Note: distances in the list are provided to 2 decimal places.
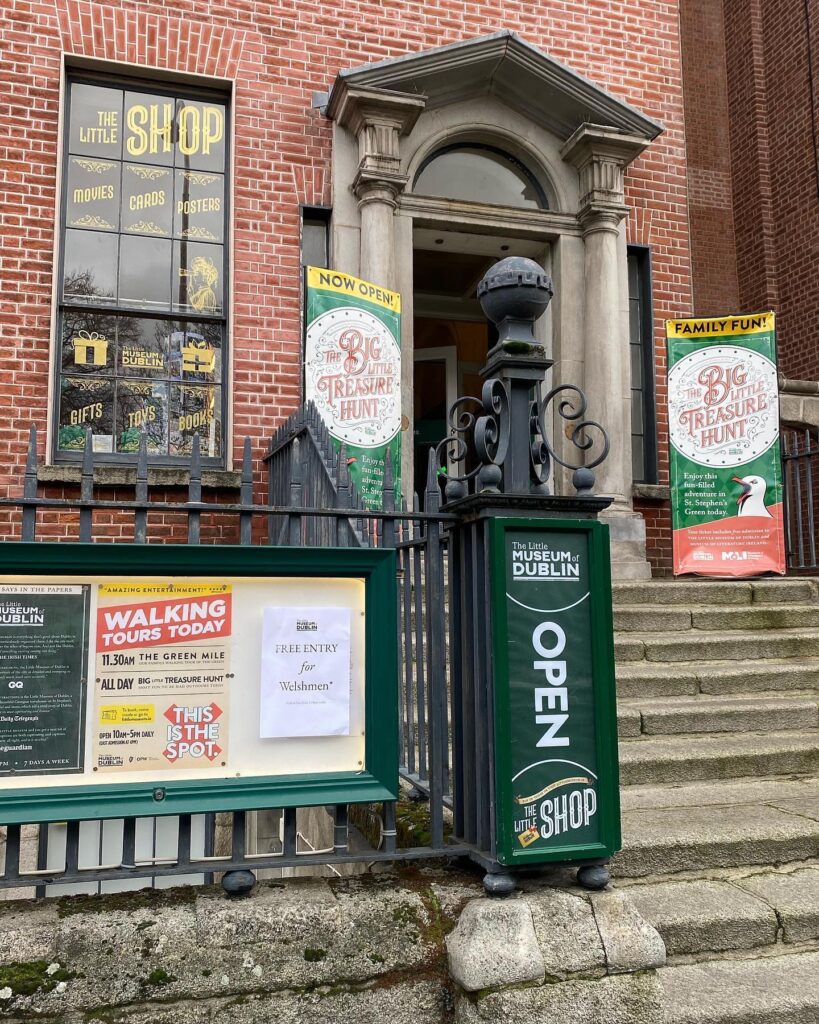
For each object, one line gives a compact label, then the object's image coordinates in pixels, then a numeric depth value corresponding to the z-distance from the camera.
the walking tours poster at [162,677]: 2.84
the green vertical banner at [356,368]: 6.40
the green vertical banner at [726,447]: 6.96
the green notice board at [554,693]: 2.98
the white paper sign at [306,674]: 2.97
